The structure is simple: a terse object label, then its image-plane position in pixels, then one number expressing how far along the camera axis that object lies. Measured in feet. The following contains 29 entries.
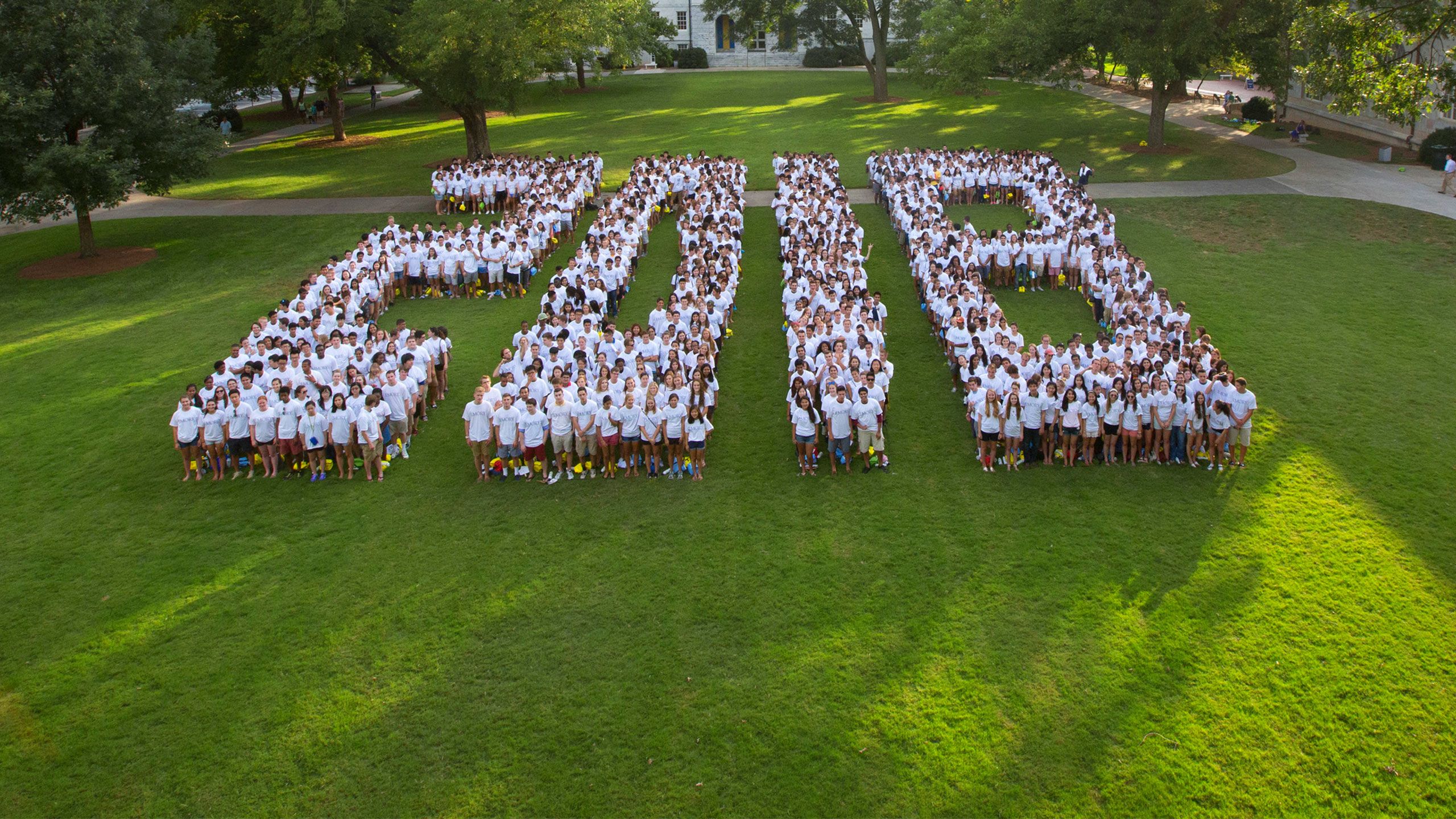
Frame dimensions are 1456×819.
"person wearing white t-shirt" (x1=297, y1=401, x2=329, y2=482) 41.39
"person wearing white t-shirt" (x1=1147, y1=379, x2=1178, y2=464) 40.24
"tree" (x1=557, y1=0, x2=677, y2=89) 96.02
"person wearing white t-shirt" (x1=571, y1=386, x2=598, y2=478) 41.11
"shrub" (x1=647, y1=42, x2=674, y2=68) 195.11
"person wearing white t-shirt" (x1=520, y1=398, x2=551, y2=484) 40.52
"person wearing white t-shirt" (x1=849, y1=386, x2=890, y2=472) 40.34
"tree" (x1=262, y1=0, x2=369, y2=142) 92.68
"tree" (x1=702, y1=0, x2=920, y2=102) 152.87
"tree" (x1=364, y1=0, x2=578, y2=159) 89.61
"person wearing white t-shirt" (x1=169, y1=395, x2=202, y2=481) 41.70
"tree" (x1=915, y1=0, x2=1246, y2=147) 93.09
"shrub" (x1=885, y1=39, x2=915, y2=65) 173.78
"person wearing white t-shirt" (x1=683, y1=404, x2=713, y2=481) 41.06
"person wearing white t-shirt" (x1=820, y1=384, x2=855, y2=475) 40.29
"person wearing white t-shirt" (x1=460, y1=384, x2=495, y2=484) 40.52
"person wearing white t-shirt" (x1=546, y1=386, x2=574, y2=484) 40.83
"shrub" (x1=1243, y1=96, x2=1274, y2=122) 125.18
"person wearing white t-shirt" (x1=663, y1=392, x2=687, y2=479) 41.09
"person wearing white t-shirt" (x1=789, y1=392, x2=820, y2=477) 40.40
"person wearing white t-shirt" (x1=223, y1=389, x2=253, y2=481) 42.22
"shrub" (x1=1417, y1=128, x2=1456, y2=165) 95.04
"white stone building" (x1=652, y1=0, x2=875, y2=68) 220.02
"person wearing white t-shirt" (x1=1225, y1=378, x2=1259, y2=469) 39.29
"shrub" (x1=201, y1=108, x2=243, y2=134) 123.67
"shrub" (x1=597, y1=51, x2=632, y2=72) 128.16
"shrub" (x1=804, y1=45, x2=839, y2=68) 211.00
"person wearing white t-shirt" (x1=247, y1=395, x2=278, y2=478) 41.83
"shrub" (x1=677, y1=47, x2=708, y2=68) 212.84
